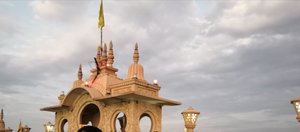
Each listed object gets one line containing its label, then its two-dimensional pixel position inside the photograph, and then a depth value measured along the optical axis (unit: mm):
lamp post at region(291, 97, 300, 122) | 13265
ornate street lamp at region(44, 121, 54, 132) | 24312
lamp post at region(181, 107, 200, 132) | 15734
